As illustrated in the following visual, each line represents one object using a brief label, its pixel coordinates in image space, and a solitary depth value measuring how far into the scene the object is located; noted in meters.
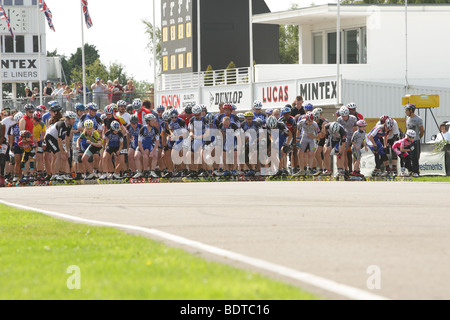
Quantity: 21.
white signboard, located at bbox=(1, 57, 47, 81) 70.25
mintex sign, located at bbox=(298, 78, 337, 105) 41.14
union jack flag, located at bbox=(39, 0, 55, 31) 46.44
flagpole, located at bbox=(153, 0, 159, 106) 47.75
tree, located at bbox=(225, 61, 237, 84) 52.97
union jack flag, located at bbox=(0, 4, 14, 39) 44.77
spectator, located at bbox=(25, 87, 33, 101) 42.00
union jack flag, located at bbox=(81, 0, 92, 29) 45.03
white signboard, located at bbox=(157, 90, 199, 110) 53.53
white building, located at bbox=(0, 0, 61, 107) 71.75
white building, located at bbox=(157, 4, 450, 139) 49.06
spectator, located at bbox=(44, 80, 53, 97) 41.56
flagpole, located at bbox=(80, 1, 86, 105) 45.72
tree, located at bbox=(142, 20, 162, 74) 101.19
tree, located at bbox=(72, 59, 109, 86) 108.44
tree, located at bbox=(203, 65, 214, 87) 55.50
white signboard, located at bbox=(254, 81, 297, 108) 44.78
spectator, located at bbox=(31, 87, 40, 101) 40.78
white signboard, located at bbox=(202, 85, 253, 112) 48.69
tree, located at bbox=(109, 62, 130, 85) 117.38
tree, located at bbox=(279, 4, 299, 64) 99.62
